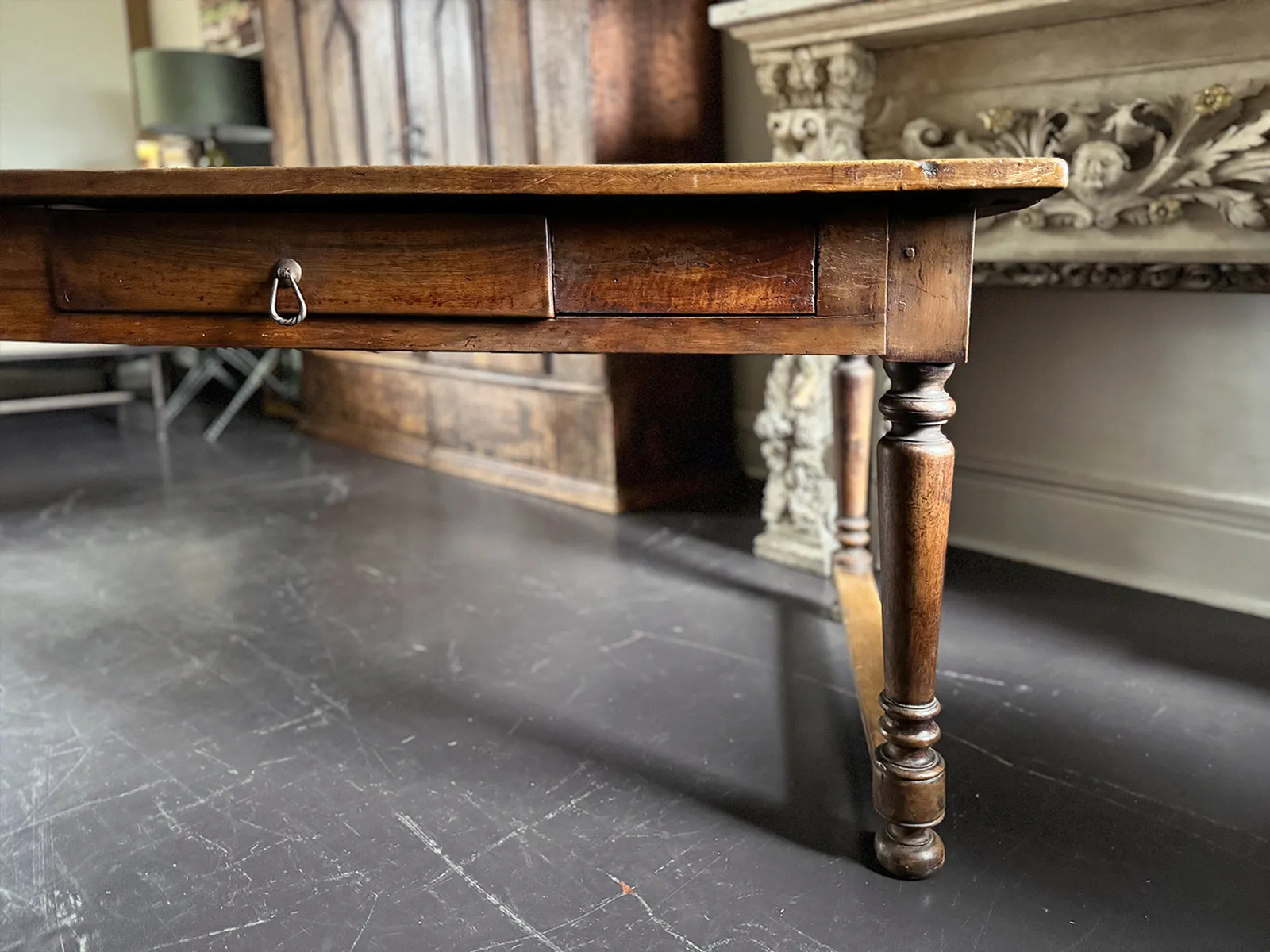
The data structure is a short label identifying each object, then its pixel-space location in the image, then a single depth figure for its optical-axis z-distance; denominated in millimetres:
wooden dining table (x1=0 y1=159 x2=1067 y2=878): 938
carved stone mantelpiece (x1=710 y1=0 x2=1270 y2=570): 1658
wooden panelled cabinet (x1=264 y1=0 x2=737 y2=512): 2713
